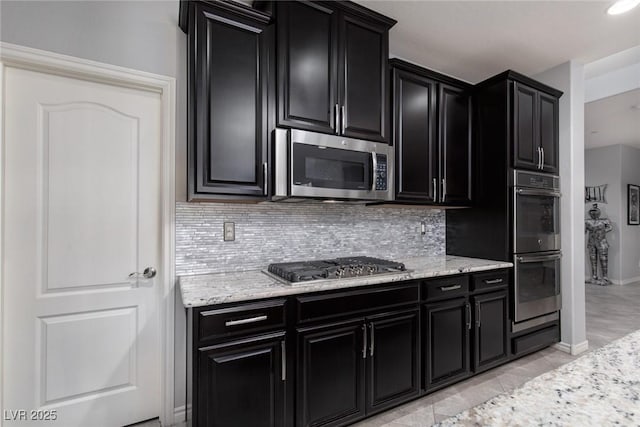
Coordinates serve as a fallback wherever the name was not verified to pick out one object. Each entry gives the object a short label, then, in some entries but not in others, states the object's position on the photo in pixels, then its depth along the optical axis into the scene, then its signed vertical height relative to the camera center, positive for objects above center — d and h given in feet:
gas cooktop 5.93 -1.12
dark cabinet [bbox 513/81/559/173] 8.84 +2.59
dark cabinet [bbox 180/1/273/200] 5.56 +2.19
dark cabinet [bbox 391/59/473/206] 8.04 +2.22
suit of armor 19.51 -1.75
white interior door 5.41 -0.64
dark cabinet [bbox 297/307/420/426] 5.62 -3.00
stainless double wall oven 8.74 -0.95
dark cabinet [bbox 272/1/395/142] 6.26 +3.20
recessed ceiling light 7.01 +4.85
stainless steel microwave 6.09 +1.04
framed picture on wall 19.84 +0.72
